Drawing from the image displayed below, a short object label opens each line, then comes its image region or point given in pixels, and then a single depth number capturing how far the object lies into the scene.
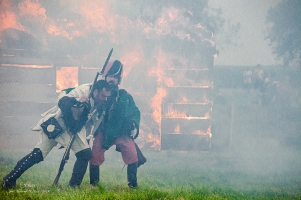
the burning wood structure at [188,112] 29.83
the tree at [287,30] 39.56
